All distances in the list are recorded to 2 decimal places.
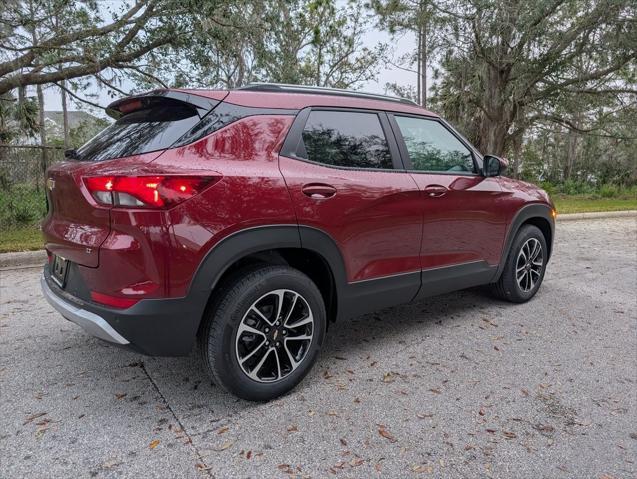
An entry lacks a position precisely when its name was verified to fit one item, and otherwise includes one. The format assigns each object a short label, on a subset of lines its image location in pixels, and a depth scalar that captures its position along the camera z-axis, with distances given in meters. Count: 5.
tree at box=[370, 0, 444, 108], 10.87
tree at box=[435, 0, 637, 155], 9.41
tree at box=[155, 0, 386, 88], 7.85
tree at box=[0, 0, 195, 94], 6.64
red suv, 2.24
